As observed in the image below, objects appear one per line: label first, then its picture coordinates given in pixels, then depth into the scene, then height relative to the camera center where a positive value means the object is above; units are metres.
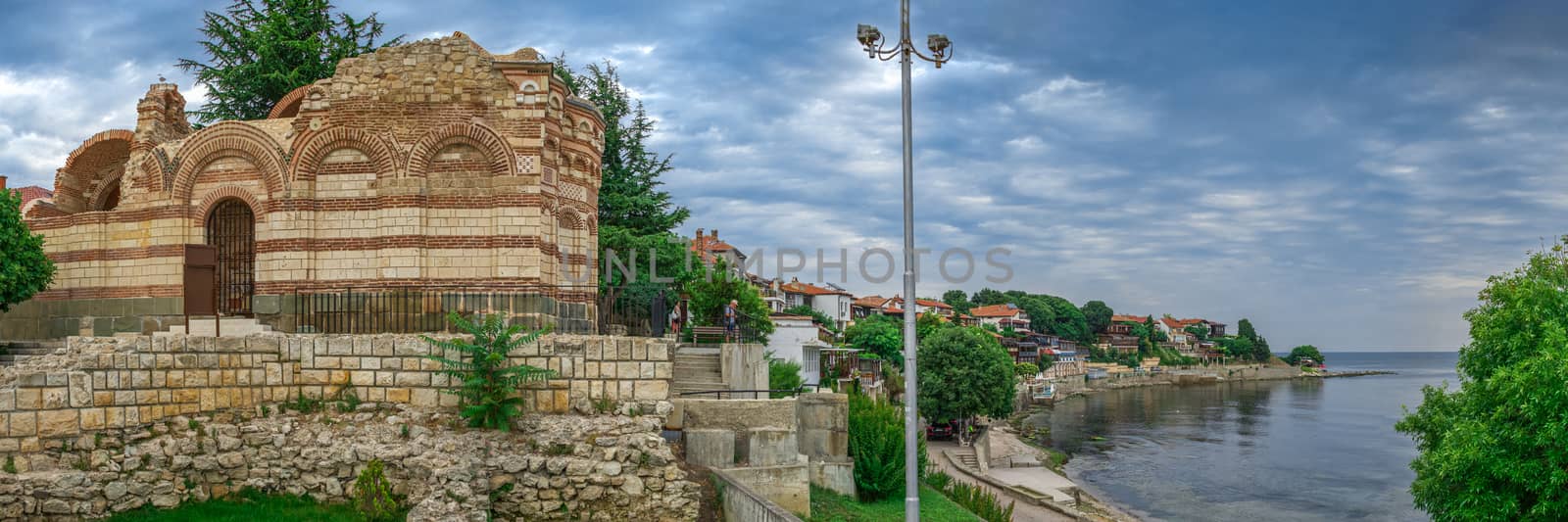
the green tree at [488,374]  12.08 -0.87
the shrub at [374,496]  11.30 -2.29
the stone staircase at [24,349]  17.27 -0.69
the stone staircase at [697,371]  19.73 -1.46
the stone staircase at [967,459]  41.84 -7.22
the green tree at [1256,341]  176.75 -7.92
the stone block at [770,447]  14.56 -2.24
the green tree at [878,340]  60.16 -2.31
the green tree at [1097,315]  157.75 -2.34
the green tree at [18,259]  16.64 +0.98
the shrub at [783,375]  24.67 -1.93
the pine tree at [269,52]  27.30 +7.71
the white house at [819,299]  88.88 +0.57
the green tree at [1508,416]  15.19 -2.09
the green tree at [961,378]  49.59 -4.06
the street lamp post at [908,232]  10.92 +0.87
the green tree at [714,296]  26.97 +0.29
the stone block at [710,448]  14.08 -2.15
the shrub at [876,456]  18.30 -3.01
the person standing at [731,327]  23.25 -0.55
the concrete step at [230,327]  16.00 -0.30
